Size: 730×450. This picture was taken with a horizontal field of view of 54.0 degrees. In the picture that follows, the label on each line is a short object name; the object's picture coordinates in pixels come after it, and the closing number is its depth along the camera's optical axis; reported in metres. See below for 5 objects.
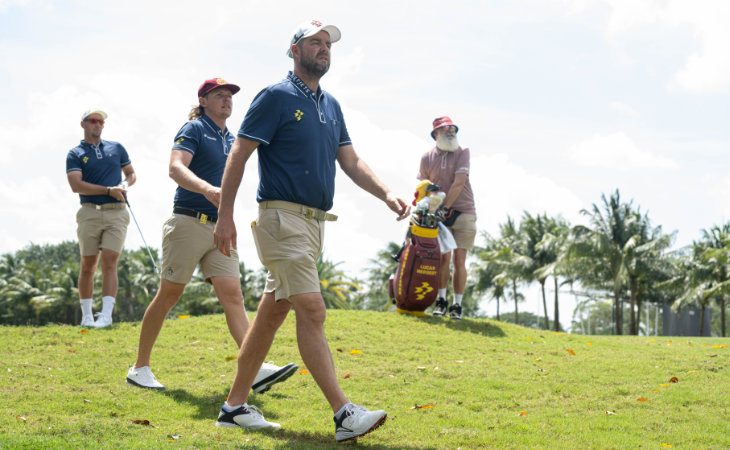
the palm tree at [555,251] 53.69
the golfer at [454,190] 10.47
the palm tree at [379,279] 65.75
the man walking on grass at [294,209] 4.31
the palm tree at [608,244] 51.59
